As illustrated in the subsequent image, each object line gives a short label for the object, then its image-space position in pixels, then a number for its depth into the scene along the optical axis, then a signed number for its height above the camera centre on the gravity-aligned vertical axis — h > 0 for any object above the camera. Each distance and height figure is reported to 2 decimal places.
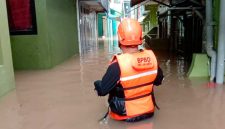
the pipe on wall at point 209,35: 3.47 +0.10
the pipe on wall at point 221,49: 3.21 -0.17
